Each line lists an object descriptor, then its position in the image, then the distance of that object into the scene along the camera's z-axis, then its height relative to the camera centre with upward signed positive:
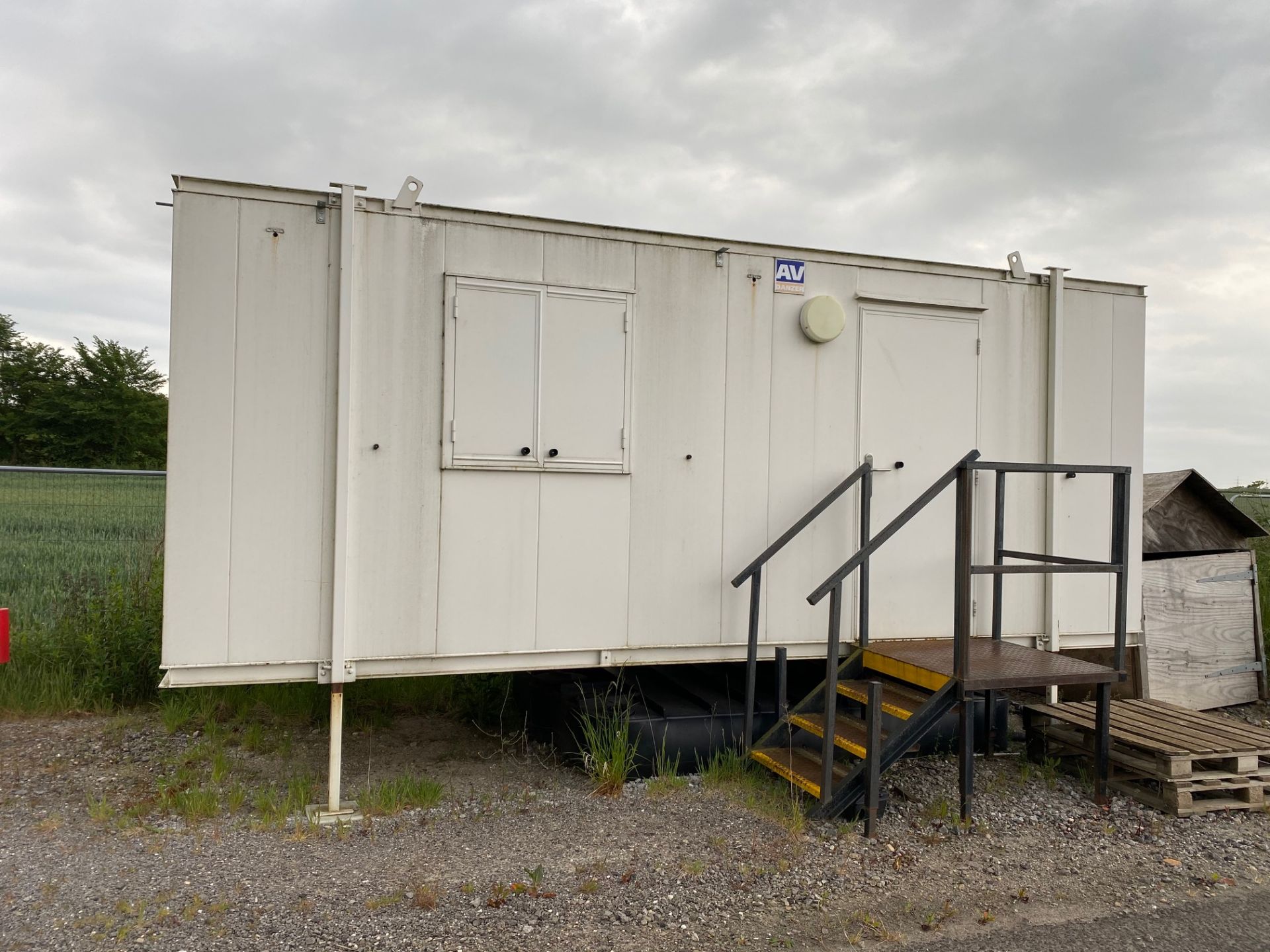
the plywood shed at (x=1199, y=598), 6.92 -0.83
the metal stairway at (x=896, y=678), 4.27 -0.96
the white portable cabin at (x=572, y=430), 4.30 +0.25
